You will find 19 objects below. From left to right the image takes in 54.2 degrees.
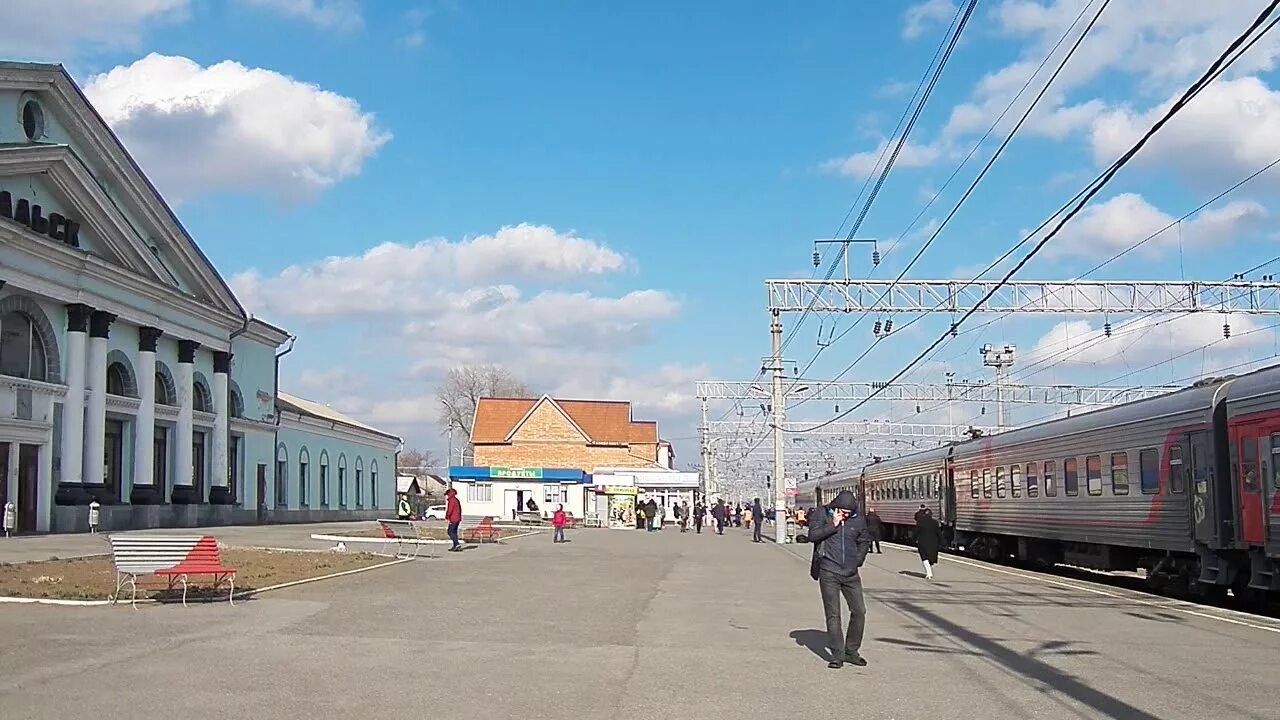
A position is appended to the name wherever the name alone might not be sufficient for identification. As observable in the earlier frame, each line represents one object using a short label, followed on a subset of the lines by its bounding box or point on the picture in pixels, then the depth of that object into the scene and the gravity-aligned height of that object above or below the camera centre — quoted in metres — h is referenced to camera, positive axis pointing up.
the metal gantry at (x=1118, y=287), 34.25 +5.28
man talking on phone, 11.23 -0.71
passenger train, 16.80 -0.09
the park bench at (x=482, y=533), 36.59 -1.21
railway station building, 33.09 +4.71
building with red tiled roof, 97.38 +4.43
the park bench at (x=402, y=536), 27.25 -1.11
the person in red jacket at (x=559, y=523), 39.62 -1.02
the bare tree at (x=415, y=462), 153.00 +3.96
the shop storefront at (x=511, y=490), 72.75 +0.12
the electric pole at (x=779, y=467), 41.97 +0.73
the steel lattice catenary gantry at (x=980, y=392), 58.81 +4.50
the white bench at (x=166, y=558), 14.49 -0.73
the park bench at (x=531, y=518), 65.25 -1.42
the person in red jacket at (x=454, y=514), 29.62 -0.51
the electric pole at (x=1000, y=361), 54.74 +5.72
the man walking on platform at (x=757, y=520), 44.28 -1.10
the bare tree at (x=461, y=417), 114.94 +6.89
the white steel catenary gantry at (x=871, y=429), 76.81 +3.74
